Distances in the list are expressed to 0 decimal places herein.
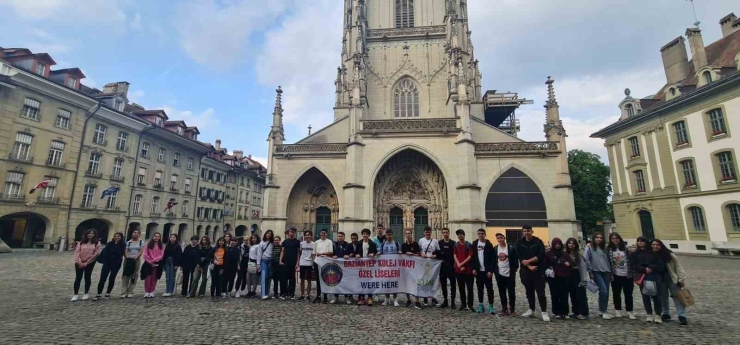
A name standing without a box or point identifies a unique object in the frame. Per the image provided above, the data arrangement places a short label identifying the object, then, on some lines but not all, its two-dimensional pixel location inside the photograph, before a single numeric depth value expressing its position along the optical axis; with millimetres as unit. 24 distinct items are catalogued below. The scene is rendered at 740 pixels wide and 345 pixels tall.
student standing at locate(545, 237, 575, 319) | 5801
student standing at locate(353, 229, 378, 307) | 7355
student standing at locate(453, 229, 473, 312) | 6375
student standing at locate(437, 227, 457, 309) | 6703
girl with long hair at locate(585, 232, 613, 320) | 5934
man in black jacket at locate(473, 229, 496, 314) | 6160
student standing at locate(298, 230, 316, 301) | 7484
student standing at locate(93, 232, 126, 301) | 7070
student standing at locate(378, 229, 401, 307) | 7289
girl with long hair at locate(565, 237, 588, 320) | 5840
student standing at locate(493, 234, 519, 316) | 6074
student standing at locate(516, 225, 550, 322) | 5820
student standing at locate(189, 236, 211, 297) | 7508
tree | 31812
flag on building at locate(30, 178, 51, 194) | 18905
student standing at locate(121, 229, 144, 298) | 7324
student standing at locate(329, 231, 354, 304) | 7465
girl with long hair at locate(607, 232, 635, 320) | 5875
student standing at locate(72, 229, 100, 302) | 6941
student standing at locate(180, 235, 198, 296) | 7543
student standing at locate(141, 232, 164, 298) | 7355
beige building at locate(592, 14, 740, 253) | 18953
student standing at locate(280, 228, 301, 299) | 7449
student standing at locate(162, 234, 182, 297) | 7570
